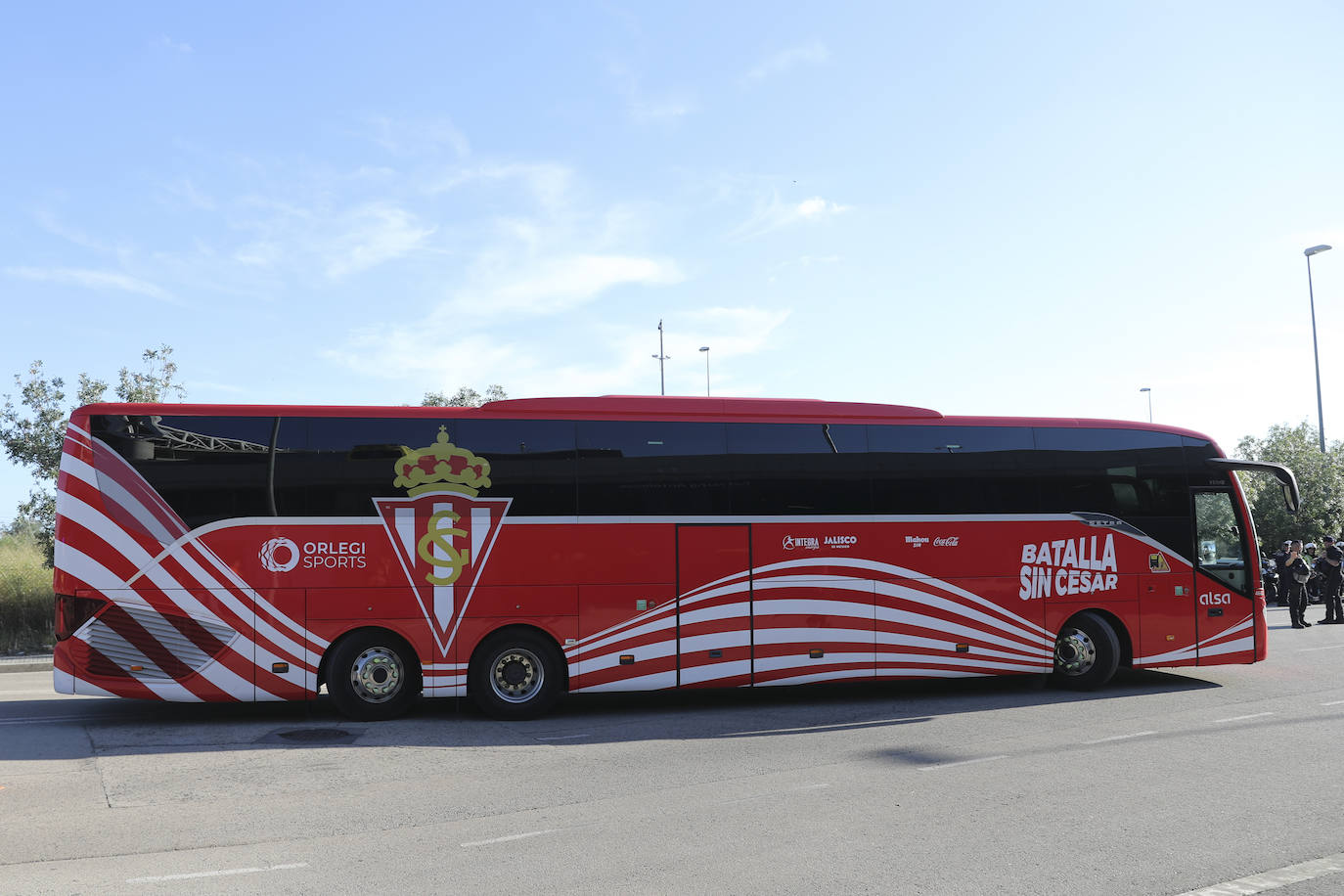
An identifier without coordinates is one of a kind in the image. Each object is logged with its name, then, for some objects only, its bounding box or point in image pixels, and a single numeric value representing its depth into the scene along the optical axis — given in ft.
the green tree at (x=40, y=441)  67.87
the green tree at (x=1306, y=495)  104.58
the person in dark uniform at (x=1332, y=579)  72.38
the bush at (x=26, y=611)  63.26
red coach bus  34.42
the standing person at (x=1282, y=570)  83.54
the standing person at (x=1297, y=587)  69.26
